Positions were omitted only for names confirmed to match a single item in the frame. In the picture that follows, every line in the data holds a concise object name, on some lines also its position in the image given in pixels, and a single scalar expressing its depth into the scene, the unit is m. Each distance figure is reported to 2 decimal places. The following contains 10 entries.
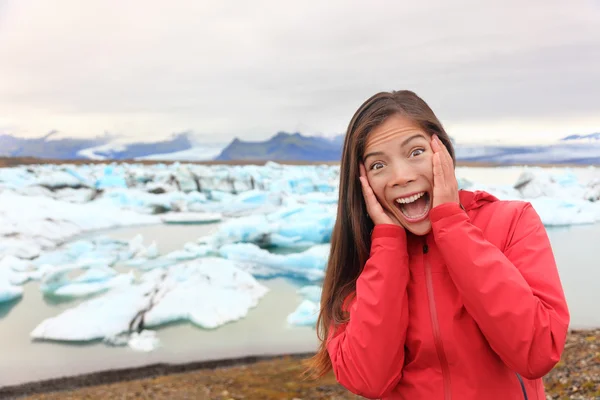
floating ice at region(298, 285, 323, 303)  7.67
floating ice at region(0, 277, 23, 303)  7.75
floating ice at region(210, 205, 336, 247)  12.05
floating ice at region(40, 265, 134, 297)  8.09
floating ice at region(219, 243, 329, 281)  9.17
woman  0.97
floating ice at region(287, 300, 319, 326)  6.50
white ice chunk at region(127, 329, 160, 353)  5.83
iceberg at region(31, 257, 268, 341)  6.27
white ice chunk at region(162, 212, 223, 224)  17.67
